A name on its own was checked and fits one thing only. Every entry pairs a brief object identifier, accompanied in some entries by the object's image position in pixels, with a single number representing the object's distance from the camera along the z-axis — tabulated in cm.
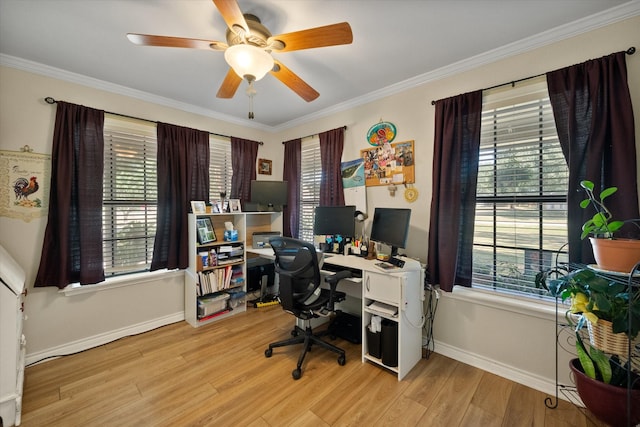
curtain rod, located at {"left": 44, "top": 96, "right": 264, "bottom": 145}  223
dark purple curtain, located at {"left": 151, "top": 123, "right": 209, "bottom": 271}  284
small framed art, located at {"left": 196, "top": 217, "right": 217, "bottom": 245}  294
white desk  197
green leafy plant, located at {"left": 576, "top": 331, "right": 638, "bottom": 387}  135
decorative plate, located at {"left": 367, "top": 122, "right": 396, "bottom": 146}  268
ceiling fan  135
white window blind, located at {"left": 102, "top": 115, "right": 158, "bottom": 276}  260
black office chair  208
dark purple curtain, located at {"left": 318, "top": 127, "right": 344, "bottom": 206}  310
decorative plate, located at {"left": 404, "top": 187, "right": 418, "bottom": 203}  251
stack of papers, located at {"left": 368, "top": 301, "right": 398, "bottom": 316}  204
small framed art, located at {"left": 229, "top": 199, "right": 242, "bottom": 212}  330
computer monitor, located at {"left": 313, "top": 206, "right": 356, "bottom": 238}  276
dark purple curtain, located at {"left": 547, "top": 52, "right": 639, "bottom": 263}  155
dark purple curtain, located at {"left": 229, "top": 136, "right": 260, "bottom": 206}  351
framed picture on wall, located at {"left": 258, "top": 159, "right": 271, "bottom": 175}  383
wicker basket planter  125
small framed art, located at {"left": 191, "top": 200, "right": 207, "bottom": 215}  292
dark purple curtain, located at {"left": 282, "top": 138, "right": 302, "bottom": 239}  362
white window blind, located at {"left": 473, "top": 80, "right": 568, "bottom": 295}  189
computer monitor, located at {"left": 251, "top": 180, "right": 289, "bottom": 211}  352
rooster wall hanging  210
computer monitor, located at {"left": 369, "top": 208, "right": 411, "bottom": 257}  223
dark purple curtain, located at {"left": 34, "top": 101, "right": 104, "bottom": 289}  224
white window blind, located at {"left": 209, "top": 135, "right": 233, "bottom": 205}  336
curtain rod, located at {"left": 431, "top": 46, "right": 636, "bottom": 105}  159
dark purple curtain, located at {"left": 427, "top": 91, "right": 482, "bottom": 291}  214
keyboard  245
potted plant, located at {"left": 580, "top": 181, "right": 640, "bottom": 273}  125
